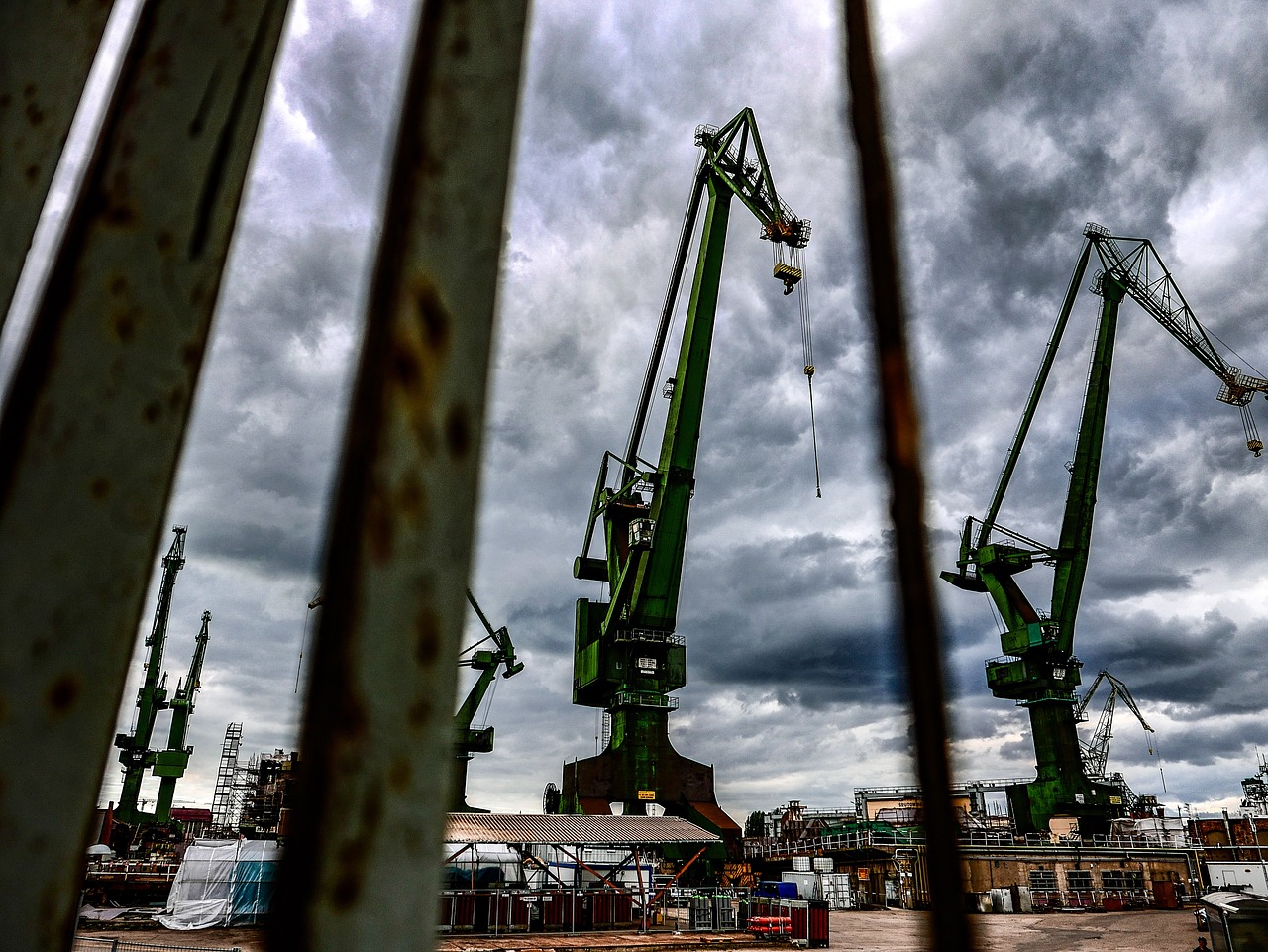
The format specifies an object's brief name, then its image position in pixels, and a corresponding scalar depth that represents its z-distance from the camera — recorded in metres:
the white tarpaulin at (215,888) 18.33
